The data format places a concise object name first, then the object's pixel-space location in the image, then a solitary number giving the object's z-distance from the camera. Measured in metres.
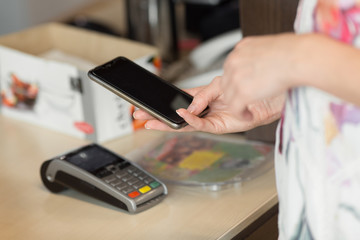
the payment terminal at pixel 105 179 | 1.34
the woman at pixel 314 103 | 1.03
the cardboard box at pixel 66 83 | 1.55
